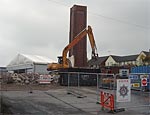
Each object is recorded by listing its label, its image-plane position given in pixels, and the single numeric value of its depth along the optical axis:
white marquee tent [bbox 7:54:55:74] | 32.34
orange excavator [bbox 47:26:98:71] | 17.92
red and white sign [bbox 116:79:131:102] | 7.95
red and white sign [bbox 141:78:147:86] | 9.28
